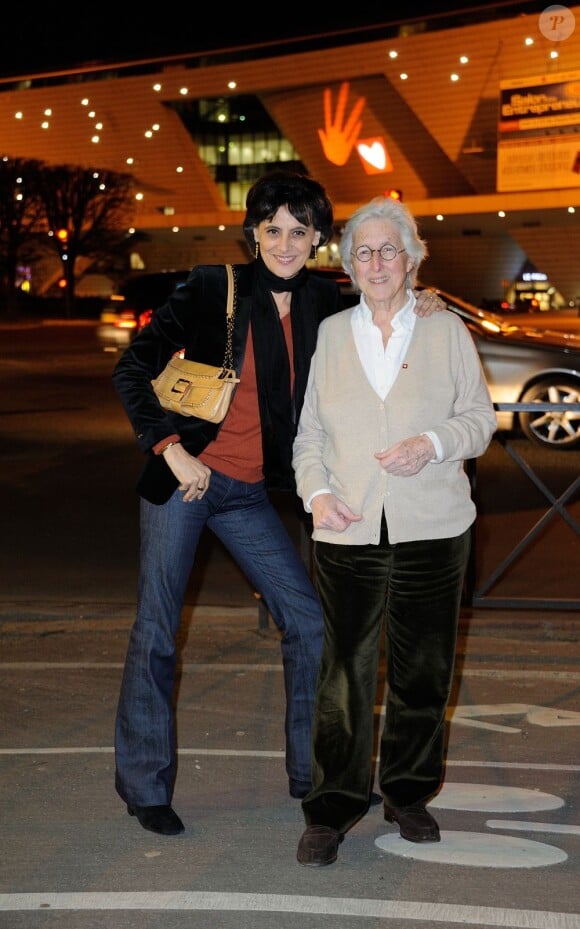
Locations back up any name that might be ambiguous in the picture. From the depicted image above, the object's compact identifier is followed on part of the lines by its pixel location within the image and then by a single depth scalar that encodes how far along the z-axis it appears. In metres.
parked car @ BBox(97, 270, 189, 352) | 22.88
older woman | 3.74
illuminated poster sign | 52.88
